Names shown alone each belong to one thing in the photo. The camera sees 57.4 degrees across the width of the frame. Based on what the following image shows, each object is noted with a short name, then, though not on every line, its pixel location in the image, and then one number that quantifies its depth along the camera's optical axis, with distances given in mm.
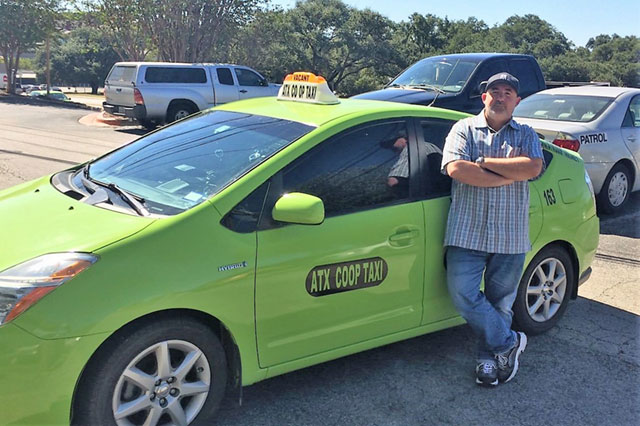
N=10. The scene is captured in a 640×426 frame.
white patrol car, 6883
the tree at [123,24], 25969
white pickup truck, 15172
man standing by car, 3238
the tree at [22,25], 30078
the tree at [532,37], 58388
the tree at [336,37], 41562
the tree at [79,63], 68750
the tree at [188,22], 25625
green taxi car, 2348
